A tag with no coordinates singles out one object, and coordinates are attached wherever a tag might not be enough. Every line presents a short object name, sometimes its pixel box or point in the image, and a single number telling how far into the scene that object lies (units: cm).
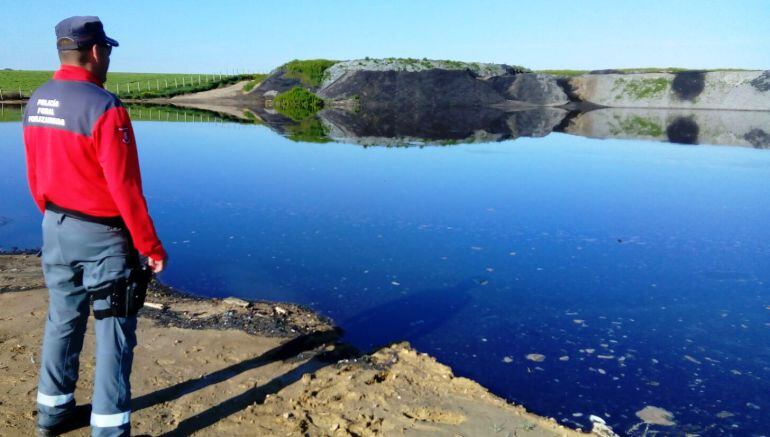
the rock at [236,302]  654
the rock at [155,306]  643
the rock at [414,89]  4975
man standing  329
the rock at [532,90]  5266
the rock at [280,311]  643
